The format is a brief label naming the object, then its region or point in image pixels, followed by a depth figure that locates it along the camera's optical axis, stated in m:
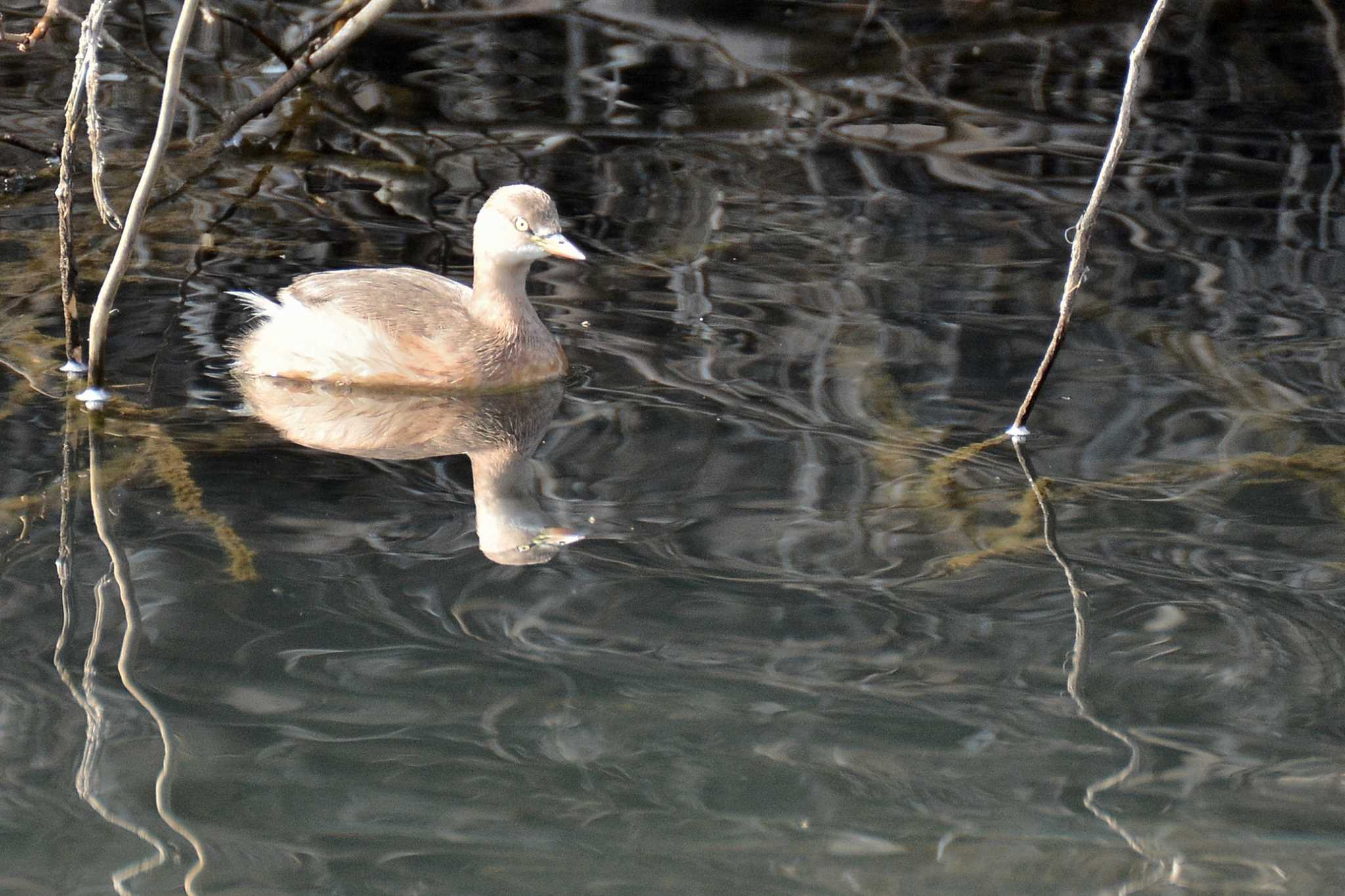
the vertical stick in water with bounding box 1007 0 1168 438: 9.85
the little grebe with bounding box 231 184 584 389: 12.02
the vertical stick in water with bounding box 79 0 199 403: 10.30
